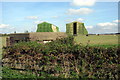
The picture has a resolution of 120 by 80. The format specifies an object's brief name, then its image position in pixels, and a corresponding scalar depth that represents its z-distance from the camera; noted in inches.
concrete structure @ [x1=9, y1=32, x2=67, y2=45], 380.8
